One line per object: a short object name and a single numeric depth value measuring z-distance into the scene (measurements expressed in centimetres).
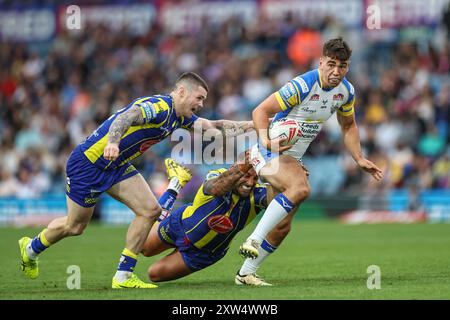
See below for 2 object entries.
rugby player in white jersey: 1977
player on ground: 2064
